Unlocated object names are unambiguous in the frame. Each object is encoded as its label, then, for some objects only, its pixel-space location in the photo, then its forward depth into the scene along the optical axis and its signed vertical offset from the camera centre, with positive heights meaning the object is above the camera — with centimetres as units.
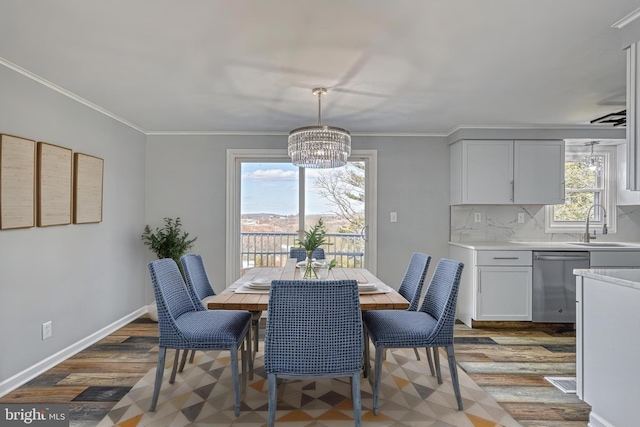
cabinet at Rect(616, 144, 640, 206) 448 +46
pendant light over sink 457 +69
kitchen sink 414 -29
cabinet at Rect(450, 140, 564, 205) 435 +54
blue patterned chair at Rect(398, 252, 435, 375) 288 -51
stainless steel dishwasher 407 -71
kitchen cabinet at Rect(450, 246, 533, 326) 411 -72
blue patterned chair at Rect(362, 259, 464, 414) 237 -72
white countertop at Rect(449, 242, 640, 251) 403 -30
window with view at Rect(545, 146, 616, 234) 467 +28
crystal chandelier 284 +55
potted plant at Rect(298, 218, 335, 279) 274 -20
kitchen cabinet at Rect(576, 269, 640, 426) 190 -69
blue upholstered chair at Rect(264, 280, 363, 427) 194 -60
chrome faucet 448 -14
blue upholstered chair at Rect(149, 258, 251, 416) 232 -72
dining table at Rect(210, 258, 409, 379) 220 -50
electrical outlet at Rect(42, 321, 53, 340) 292 -90
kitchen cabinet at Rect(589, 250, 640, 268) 403 -43
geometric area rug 227 -122
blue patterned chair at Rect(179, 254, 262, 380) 295 -57
